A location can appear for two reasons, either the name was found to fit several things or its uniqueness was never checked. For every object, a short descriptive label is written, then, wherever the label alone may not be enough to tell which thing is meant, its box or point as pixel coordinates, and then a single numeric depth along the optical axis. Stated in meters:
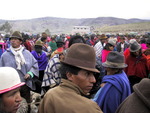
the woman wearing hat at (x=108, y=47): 5.40
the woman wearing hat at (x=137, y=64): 4.34
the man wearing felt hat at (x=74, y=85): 1.40
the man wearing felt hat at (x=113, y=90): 2.48
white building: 69.59
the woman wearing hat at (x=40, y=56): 5.48
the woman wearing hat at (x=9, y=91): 1.55
